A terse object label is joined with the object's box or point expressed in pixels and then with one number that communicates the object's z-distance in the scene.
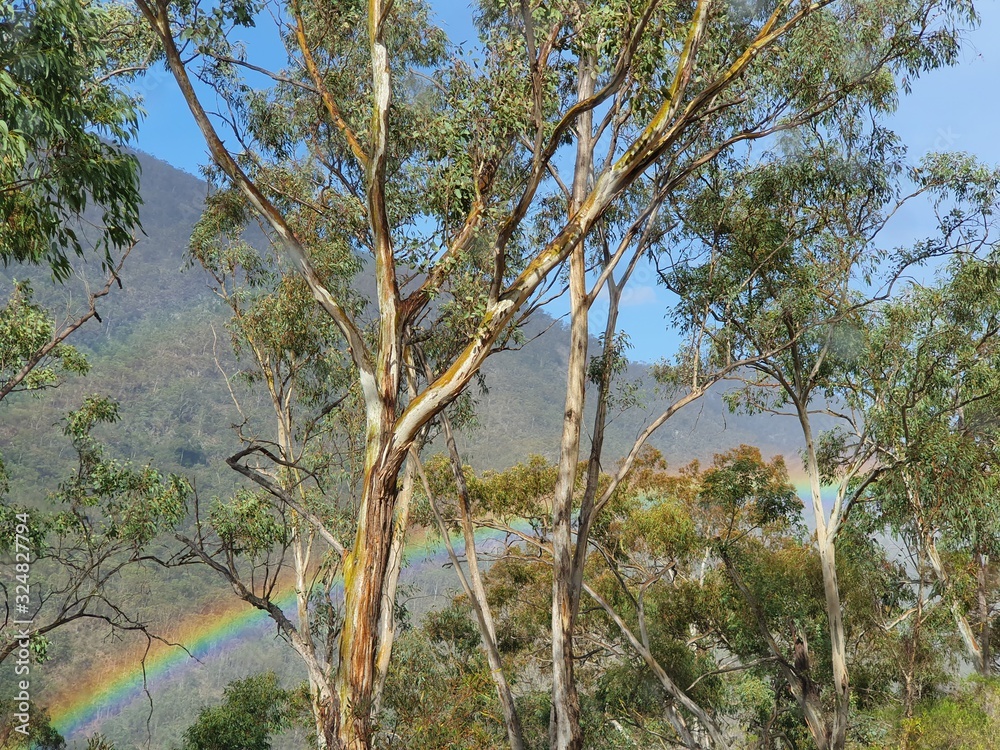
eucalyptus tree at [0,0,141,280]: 4.51
